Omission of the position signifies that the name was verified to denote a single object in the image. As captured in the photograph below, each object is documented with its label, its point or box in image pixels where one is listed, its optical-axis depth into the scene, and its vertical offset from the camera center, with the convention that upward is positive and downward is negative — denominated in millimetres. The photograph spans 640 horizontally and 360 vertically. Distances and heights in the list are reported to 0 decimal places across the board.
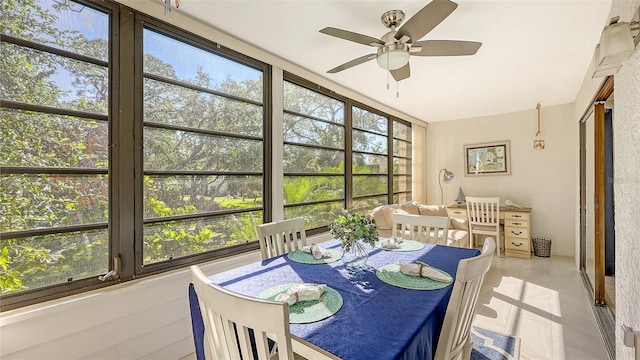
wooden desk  4305 -818
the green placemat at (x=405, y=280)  1358 -524
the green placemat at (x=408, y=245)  2051 -509
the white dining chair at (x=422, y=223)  2285 -379
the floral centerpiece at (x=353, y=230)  1724 -321
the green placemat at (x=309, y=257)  1778 -520
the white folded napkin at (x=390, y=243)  2080 -492
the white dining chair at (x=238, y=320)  710 -392
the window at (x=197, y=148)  1981 +259
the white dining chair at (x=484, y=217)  4268 -601
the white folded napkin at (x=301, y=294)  1199 -508
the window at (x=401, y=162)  5016 +346
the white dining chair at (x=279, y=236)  1982 -431
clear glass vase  1718 -522
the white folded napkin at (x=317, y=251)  1845 -495
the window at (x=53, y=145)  1459 +205
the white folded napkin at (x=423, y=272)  1429 -496
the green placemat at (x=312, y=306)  1078 -536
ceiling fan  1649 +943
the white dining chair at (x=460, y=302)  1044 -499
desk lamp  5052 +48
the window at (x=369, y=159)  4039 +319
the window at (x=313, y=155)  3043 +297
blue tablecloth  917 -535
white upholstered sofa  3689 -531
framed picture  4996 +391
